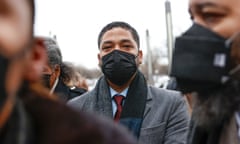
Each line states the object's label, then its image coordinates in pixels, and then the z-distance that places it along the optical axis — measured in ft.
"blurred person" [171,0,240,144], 3.70
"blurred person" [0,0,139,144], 2.17
